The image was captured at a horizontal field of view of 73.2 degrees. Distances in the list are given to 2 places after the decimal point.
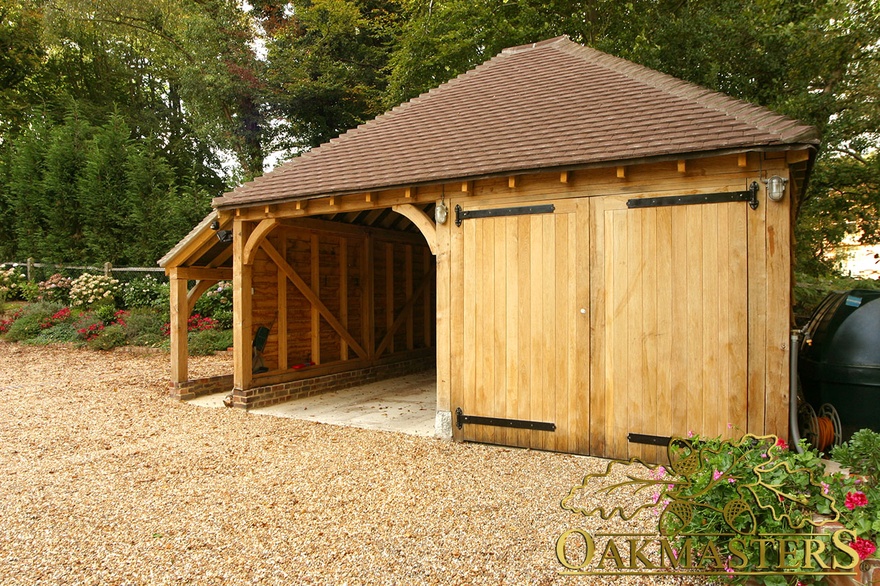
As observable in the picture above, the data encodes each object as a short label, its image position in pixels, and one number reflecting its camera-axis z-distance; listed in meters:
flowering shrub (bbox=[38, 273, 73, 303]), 16.16
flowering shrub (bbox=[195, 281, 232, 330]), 14.79
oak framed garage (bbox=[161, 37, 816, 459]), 5.14
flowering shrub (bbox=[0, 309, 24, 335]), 14.78
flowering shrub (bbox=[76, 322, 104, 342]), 13.97
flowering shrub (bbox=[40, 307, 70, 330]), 14.70
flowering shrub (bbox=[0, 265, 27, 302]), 16.81
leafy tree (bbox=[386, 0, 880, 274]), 12.33
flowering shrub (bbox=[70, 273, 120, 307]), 15.49
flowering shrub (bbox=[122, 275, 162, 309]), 15.70
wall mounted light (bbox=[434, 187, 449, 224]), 6.54
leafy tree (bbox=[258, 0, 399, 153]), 17.97
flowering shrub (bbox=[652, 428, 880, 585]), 2.73
